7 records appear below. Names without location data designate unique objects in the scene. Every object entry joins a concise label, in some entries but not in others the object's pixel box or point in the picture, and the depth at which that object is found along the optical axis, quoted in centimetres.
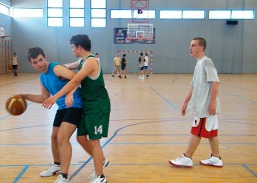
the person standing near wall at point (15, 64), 2639
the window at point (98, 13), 3062
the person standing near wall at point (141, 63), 2511
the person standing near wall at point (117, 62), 2507
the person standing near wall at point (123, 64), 2467
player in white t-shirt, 484
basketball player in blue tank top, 412
